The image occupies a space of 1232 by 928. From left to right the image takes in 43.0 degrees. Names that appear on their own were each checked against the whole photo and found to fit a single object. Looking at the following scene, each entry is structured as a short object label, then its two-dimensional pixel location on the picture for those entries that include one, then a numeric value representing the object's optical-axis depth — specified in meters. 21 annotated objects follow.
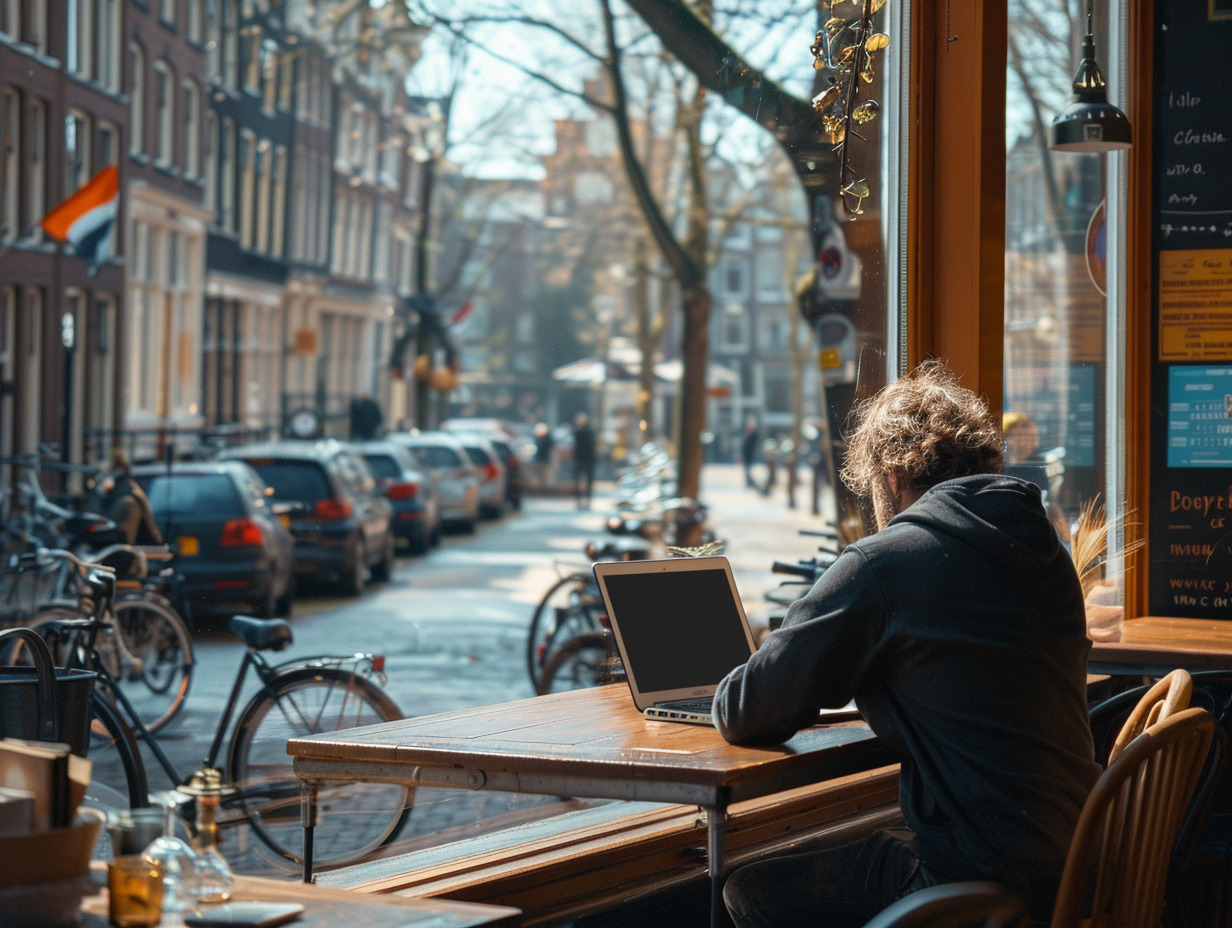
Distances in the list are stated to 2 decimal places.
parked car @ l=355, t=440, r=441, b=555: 19.64
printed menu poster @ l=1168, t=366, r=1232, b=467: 5.31
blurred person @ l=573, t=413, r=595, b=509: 30.88
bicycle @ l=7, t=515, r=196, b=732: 7.74
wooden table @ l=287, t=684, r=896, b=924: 2.73
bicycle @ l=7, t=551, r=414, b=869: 5.37
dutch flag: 9.46
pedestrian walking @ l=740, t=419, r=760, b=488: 40.38
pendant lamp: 4.96
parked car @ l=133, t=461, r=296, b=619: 10.36
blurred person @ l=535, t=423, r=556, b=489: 36.59
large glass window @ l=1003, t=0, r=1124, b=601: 6.08
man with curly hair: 2.65
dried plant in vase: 4.73
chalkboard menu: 5.31
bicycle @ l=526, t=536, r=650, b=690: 8.80
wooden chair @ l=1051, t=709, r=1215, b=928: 2.53
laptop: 3.36
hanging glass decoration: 4.42
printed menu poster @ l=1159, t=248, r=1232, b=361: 5.31
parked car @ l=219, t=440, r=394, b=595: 14.12
